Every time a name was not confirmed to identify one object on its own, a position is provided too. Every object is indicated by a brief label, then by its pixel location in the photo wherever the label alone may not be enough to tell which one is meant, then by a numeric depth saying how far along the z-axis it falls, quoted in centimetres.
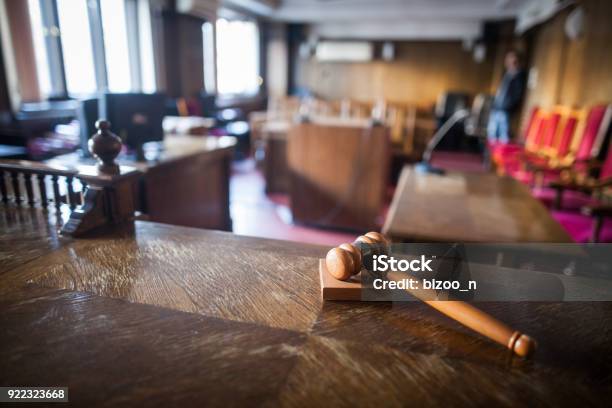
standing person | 627
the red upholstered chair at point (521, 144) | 488
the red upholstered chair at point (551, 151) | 373
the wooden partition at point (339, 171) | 388
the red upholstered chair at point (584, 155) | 353
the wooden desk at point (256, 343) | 65
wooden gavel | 72
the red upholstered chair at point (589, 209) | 219
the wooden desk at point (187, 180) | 260
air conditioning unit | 1013
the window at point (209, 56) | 790
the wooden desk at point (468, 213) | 174
